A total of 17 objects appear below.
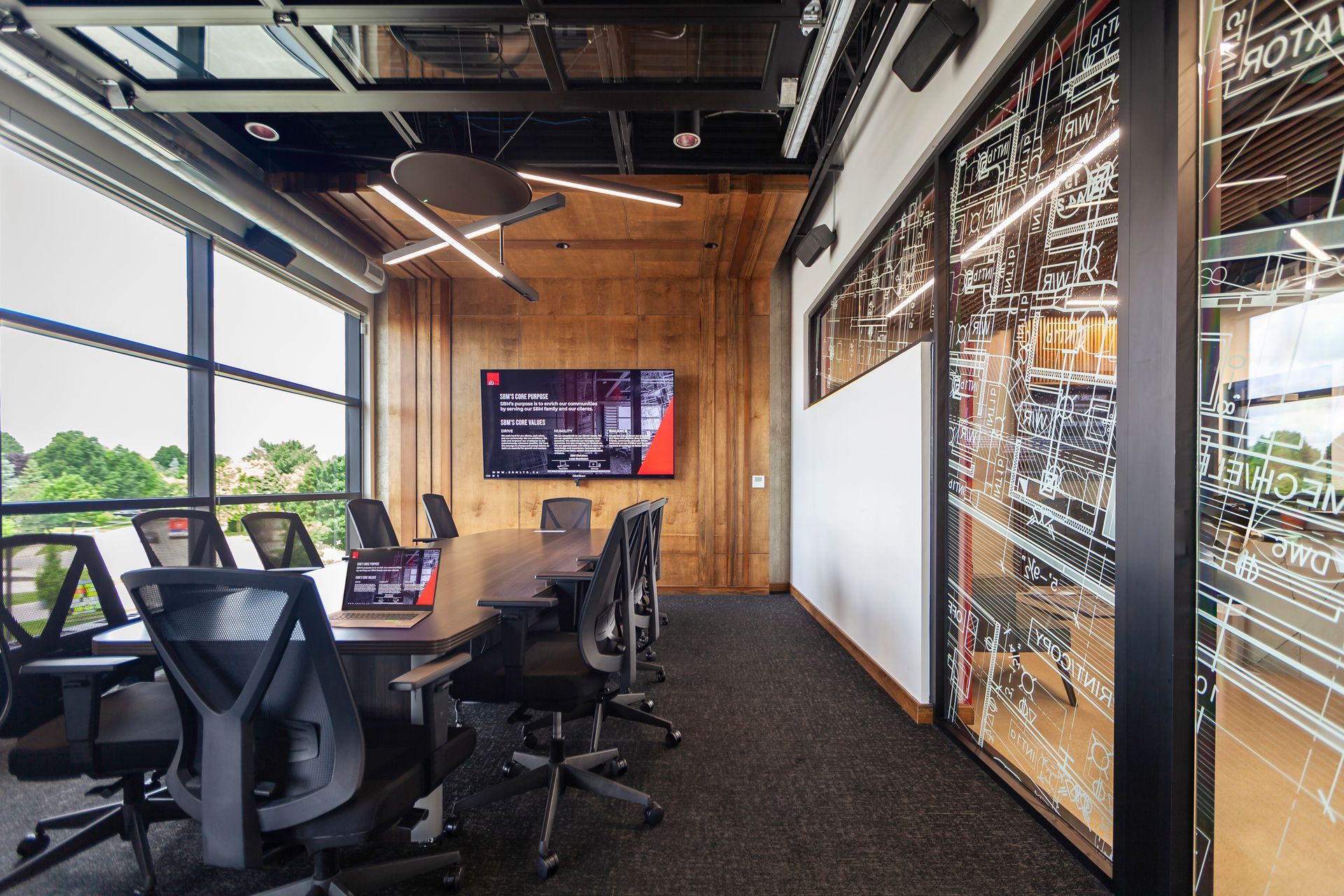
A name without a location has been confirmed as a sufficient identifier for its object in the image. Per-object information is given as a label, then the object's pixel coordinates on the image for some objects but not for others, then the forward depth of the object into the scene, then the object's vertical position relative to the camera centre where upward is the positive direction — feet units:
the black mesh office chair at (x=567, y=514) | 16.37 -2.26
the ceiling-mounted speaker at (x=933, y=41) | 7.53 +6.11
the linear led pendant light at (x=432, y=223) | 8.68 +4.07
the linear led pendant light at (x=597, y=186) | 9.95 +5.10
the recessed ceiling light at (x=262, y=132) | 12.21 +7.37
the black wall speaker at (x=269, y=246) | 14.52 +5.61
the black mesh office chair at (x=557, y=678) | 6.46 -2.95
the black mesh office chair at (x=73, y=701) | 5.03 -2.74
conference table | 4.92 -2.02
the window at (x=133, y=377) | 9.89 +1.57
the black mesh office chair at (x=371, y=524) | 12.59 -2.01
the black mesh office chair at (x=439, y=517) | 15.82 -2.30
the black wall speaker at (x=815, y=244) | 14.78 +5.80
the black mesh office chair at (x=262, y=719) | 4.05 -2.25
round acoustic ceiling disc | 7.95 +4.21
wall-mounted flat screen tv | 19.90 +0.80
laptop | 5.97 -1.61
